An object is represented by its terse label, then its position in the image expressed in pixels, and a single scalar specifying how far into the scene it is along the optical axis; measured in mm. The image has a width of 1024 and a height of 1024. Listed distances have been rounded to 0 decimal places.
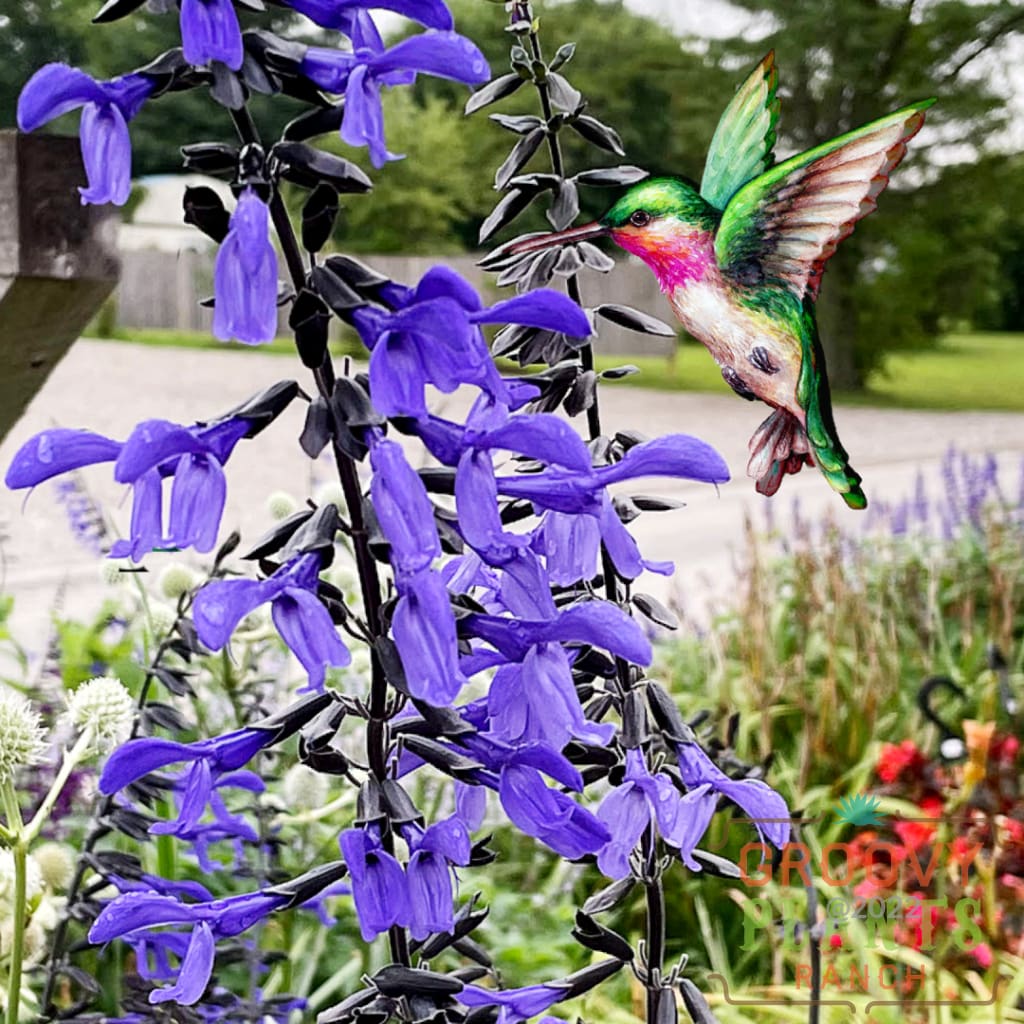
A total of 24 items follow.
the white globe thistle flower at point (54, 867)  908
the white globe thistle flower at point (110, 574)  1016
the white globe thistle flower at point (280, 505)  1185
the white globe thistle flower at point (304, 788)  1150
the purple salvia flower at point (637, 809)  502
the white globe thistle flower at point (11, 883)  713
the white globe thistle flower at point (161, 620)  1010
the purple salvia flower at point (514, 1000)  530
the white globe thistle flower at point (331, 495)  1100
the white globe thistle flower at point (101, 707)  699
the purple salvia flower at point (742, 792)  539
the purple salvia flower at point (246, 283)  392
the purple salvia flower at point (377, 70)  392
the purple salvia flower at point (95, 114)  402
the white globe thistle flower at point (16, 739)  634
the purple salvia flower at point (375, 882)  437
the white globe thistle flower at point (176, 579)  1096
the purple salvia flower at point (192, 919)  459
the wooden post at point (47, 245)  830
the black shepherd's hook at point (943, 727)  1139
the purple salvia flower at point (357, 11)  425
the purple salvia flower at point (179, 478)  411
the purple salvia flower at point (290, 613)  408
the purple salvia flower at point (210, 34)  385
